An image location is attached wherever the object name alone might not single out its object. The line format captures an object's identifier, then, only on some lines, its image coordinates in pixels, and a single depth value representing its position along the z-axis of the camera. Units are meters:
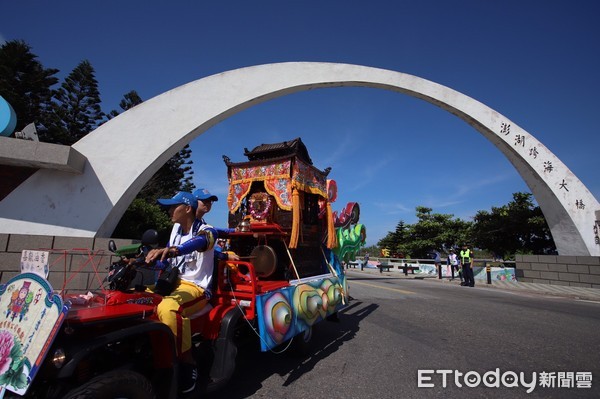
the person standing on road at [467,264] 12.70
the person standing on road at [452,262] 17.51
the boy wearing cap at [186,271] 2.19
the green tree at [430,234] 30.50
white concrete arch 6.04
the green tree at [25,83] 19.86
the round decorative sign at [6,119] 5.54
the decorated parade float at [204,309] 1.59
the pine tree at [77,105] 22.48
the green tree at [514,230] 20.82
